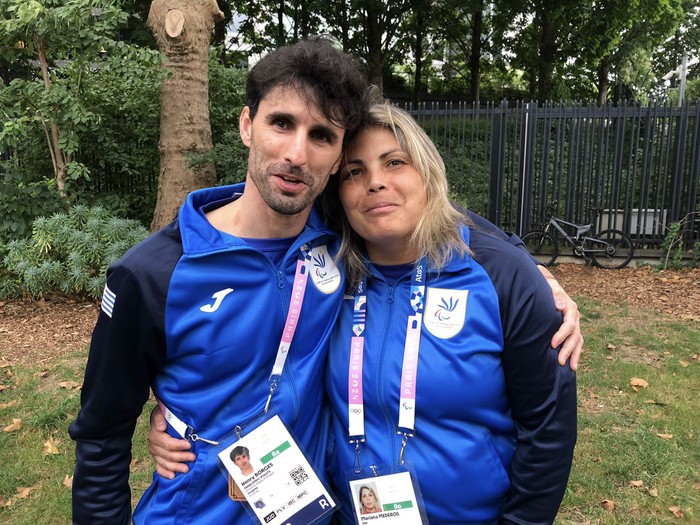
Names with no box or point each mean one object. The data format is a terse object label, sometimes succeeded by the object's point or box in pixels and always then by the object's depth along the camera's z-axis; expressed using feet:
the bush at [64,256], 21.12
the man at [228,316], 5.24
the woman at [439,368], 5.39
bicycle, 31.68
